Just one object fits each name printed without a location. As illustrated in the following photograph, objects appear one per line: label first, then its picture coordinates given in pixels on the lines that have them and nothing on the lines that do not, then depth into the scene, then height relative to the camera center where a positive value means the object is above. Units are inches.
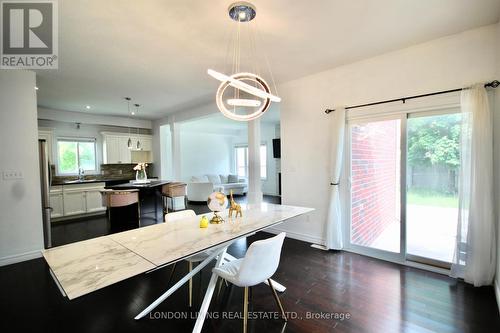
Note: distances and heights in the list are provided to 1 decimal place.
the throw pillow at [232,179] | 368.5 -27.1
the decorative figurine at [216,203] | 85.7 -15.3
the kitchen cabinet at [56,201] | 207.9 -33.5
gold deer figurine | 93.4 -18.7
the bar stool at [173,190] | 204.5 -24.1
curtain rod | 92.0 +30.1
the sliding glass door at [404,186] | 110.6 -13.9
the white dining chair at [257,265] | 64.5 -29.9
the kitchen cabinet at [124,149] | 257.0 +16.8
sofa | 294.0 -33.0
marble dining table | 46.3 -22.4
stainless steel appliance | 145.3 -15.0
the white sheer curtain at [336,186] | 133.4 -14.9
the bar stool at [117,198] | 159.2 -23.7
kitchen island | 180.1 -25.0
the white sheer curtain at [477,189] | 93.0 -12.1
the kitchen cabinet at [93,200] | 228.2 -36.0
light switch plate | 127.0 -5.7
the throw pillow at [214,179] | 345.5 -25.3
